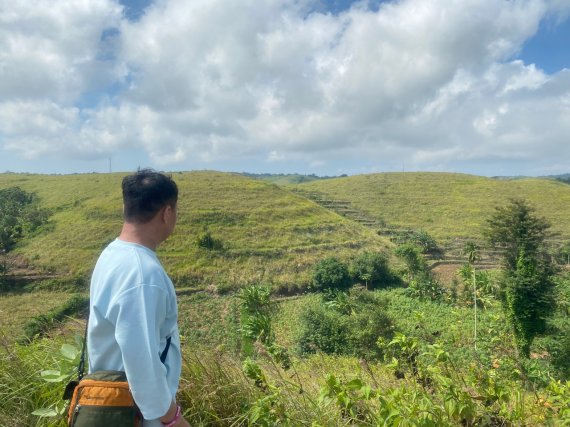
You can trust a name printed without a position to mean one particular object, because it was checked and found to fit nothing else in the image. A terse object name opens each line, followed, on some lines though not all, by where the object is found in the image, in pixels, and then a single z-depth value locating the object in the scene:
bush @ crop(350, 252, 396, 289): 42.28
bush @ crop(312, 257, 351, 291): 40.69
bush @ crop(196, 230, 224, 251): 45.72
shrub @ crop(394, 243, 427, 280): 43.39
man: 1.56
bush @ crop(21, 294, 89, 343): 28.94
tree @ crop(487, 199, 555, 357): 23.09
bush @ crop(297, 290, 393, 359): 25.00
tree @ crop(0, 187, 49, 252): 46.44
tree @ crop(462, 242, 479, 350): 34.84
